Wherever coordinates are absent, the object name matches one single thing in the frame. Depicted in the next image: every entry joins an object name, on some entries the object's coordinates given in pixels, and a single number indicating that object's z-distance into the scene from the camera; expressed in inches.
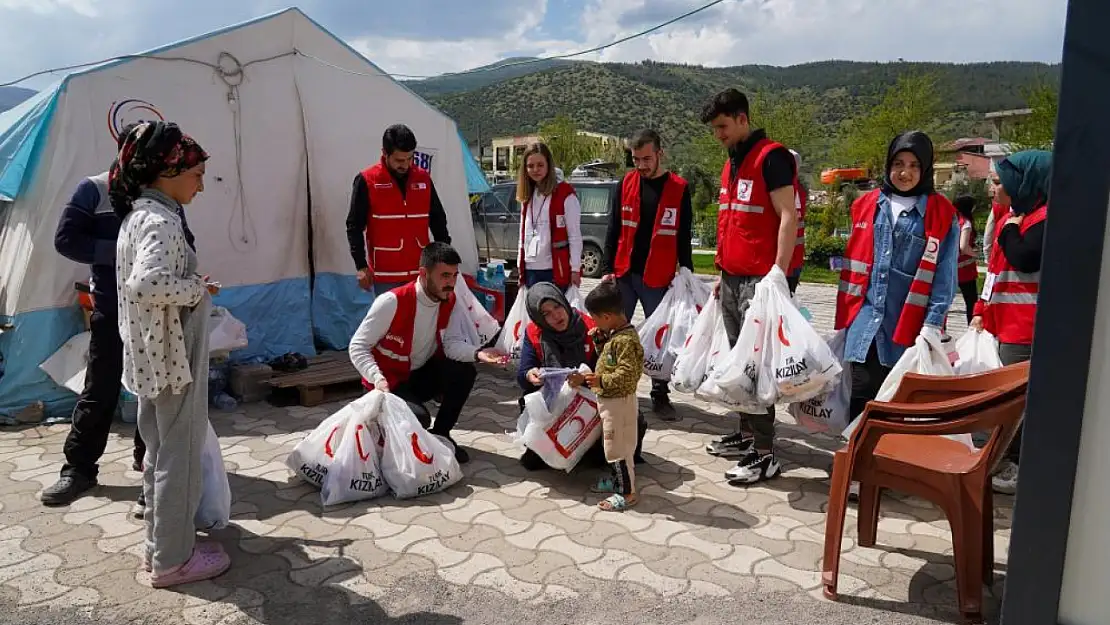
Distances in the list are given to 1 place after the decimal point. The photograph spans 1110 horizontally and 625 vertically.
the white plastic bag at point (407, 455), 146.4
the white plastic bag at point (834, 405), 146.5
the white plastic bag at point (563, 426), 149.9
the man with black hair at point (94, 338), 137.5
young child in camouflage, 139.3
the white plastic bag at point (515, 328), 200.7
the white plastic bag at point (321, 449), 147.9
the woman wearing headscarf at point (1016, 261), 131.8
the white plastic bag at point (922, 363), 129.5
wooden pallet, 213.6
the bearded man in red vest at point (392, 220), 205.0
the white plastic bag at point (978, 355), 141.3
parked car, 510.3
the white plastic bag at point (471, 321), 173.5
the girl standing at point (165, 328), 104.0
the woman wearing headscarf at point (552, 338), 152.6
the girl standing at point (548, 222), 206.5
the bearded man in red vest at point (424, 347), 157.6
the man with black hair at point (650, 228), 192.4
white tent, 195.5
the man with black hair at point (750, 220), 144.3
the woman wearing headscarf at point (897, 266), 134.0
